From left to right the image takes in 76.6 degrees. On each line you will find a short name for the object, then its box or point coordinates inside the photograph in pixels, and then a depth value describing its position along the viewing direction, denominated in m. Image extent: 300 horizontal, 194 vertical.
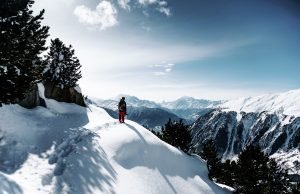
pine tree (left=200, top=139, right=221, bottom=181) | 30.55
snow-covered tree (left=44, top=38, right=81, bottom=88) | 29.23
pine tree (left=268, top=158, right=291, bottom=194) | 27.65
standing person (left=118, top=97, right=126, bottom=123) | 19.52
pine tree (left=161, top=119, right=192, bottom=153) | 25.57
